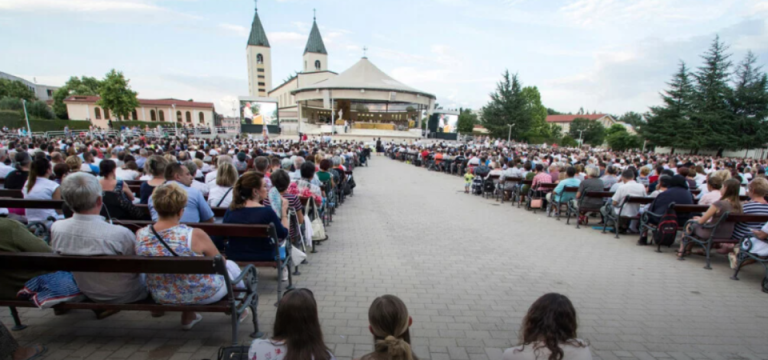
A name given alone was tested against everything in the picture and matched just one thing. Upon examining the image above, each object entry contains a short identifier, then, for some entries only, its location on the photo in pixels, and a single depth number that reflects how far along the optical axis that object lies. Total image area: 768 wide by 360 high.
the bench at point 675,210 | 5.62
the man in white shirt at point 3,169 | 6.94
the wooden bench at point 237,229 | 3.26
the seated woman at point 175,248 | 2.57
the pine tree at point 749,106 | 29.78
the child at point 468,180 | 12.79
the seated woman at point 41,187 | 4.64
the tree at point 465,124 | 88.19
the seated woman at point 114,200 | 4.12
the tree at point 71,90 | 61.04
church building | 83.44
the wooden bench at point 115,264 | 2.35
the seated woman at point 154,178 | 4.59
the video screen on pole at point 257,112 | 47.47
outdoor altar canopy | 47.25
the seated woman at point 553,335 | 1.78
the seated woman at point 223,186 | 4.71
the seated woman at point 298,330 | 1.67
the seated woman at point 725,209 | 4.90
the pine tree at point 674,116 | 33.75
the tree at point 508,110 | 52.78
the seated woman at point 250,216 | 3.51
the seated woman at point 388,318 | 1.64
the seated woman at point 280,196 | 4.23
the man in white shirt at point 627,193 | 6.64
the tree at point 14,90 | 55.52
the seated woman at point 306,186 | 5.67
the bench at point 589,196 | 7.43
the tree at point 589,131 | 73.81
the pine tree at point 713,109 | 30.69
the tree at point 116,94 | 46.62
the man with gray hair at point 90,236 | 2.42
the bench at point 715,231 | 4.77
